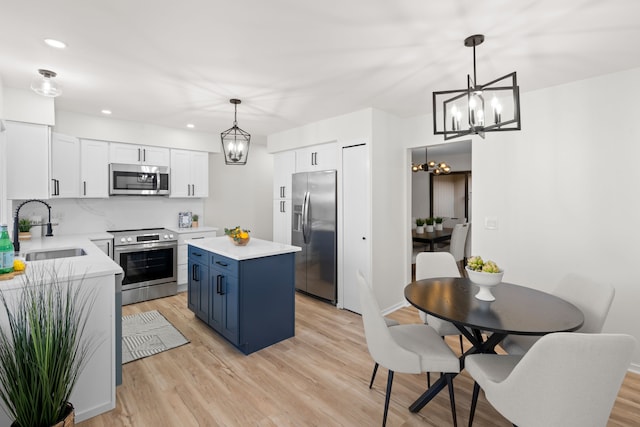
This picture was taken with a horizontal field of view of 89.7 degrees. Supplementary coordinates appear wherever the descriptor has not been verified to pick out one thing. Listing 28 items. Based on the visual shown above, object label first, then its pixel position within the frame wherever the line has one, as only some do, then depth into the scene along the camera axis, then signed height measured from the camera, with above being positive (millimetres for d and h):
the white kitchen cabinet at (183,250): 4609 -522
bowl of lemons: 3213 -231
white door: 3812 -73
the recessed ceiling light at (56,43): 2214 +1194
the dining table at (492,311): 1672 -567
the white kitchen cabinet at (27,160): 3221 +553
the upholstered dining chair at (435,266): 2988 -487
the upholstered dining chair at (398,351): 1872 -830
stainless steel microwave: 4305 +476
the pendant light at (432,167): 6215 +914
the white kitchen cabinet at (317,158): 4219 +776
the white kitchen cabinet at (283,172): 4828 +647
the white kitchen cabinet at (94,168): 4098 +595
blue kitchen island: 2832 -723
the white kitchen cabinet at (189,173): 4863 +632
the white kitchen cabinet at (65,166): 3793 +585
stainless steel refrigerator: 4199 -247
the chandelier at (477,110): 1765 +605
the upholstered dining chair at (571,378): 1279 -682
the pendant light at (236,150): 3232 +644
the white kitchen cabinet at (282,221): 4855 -107
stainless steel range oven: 4137 -645
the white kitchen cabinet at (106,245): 3976 -388
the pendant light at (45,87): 2431 +973
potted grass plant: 1558 -713
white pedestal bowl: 2033 -427
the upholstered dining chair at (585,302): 2002 -583
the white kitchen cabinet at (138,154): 4348 +841
